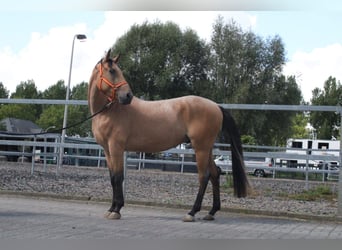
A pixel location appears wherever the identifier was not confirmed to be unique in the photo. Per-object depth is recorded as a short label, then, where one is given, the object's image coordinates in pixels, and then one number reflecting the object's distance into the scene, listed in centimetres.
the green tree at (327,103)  4856
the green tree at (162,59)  3566
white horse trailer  3585
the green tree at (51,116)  6656
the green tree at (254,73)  3456
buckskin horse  701
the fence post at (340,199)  758
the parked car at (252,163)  1626
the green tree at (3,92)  7247
